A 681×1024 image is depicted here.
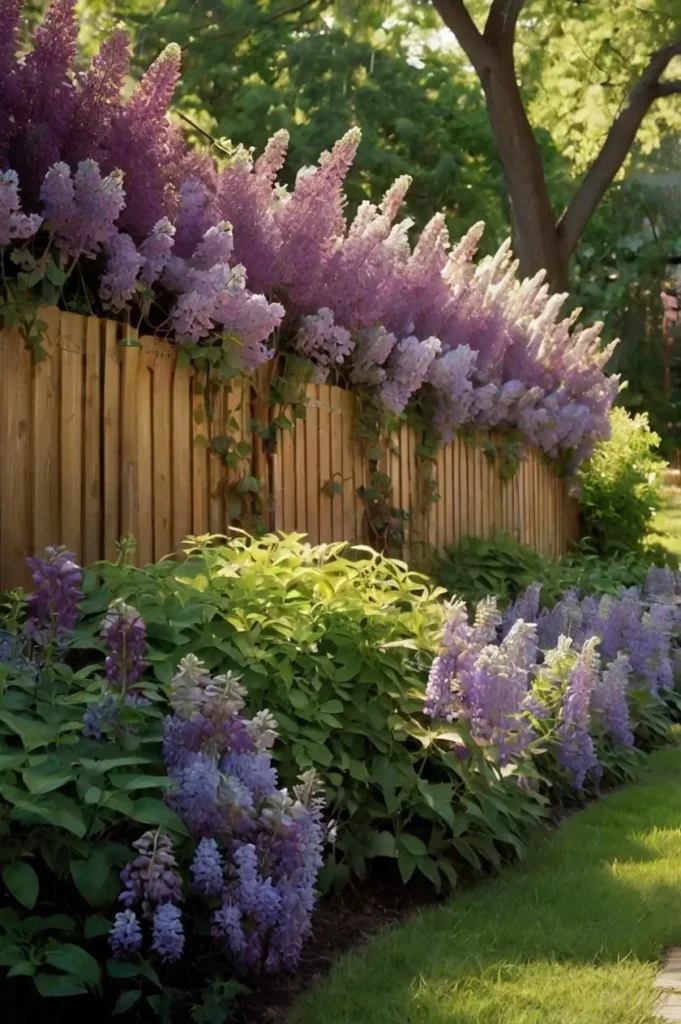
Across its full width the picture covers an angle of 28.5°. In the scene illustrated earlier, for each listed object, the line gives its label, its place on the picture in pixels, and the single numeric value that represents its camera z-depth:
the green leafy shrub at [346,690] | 3.93
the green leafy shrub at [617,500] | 13.47
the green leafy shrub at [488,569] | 8.18
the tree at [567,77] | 15.88
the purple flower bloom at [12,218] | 4.64
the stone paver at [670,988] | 3.12
